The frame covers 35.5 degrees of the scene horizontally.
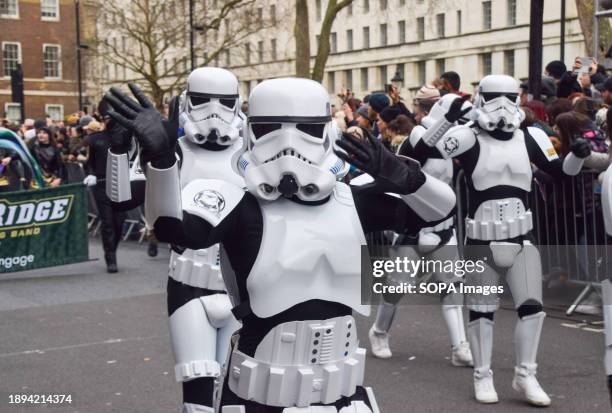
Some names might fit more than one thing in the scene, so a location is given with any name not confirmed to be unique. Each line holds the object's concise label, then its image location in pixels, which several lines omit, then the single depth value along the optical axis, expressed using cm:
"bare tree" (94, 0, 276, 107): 3410
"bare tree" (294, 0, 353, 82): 2372
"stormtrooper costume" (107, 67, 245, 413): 467
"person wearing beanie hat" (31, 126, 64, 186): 1698
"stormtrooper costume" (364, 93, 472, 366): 730
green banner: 1196
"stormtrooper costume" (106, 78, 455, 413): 350
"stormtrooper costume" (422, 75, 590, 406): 625
